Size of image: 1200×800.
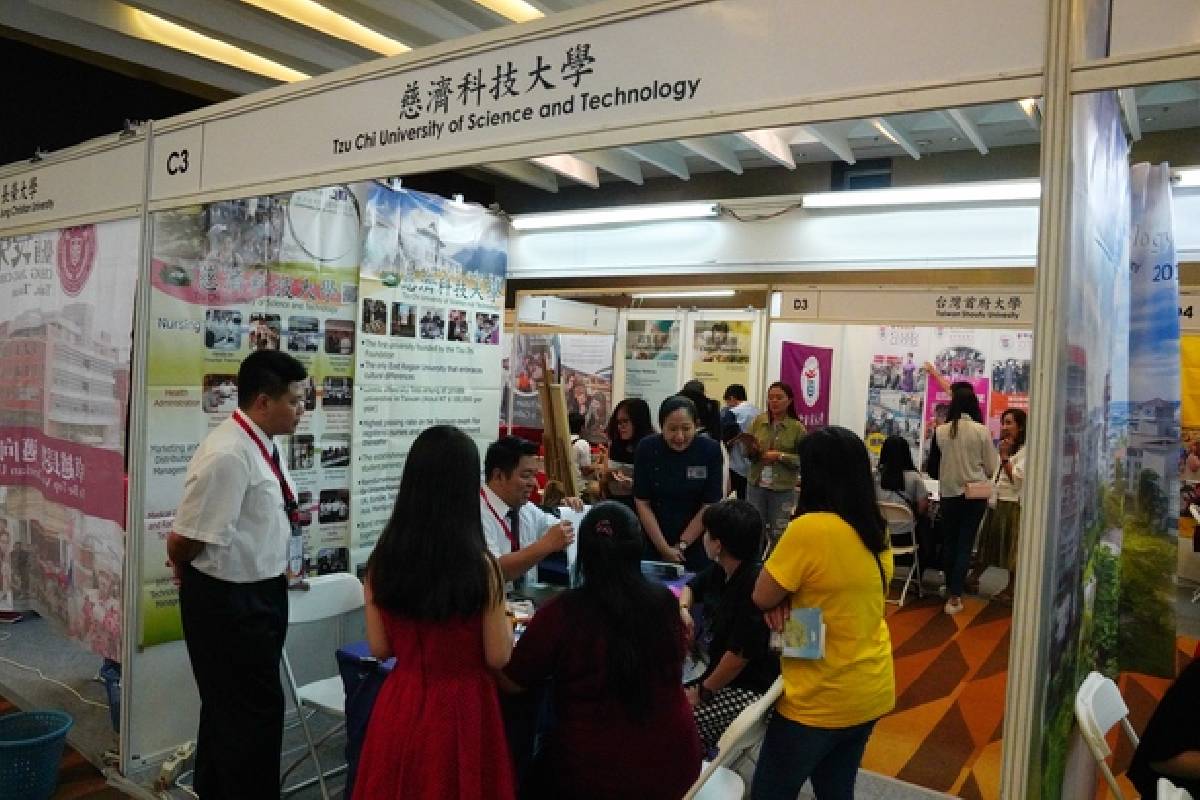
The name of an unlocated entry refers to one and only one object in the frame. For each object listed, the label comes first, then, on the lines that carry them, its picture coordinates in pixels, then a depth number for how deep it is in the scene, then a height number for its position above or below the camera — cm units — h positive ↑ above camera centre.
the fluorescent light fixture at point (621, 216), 687 +150
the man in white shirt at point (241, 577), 248 -62
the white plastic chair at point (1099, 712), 177 -68
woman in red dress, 184 -55
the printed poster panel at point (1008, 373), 755 +33
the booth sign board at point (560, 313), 739 +68
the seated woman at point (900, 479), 619 -55
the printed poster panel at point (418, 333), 399 +25
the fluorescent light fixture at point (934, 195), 552 +145
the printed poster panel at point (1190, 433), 605 -12
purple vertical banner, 782 +21
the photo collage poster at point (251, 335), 311 +16
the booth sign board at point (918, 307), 559 +69
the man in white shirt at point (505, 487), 288 -35
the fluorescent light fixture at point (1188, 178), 486 +140
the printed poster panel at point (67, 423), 323 -24
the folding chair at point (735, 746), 193 -83
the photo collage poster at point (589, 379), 900 +11
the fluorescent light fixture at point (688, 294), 805 +100
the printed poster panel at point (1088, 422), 144 -2
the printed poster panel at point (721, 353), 834 +43
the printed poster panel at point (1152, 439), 234 -6
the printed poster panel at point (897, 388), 796 +16
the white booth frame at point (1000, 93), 135 +56
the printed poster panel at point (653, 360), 866 +34
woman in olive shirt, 623 -45
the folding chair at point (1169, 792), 165 -74
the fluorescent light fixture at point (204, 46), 503 +208
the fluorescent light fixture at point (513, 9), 446 +203
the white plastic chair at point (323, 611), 275 -88
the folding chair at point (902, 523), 597 -85
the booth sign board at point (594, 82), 150 +69
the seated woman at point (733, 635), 255 -72
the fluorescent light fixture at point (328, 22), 469 +206
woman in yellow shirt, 204 -50
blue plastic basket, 277 -131
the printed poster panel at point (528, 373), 789 +13
